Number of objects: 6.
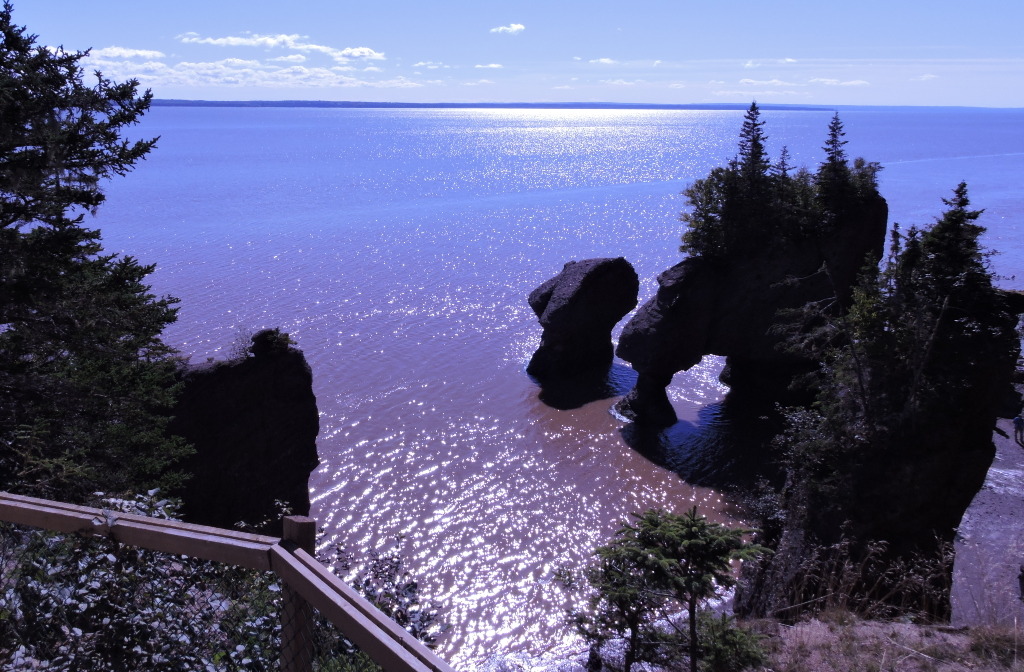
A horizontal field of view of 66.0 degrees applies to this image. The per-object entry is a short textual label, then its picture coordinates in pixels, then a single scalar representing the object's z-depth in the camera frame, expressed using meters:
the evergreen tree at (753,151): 27.56
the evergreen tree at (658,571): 8.69
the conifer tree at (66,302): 12.77
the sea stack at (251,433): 18.09
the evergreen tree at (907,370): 15.28
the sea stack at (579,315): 31.06
